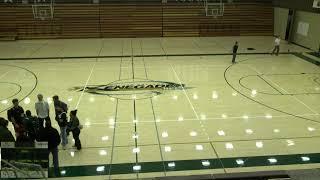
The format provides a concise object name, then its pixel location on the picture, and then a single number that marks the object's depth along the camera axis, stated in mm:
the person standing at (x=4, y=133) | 6922
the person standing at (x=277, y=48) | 18997
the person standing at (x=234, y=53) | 17484
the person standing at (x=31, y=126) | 7534
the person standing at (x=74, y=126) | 7928
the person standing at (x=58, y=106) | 8455
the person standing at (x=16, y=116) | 8064
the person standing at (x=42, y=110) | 8328
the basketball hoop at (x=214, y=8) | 25948
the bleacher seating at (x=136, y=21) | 24922
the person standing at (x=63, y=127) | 8134
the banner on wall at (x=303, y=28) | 21641
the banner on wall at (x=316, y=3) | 20422
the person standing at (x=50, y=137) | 6703
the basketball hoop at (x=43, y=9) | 24531
